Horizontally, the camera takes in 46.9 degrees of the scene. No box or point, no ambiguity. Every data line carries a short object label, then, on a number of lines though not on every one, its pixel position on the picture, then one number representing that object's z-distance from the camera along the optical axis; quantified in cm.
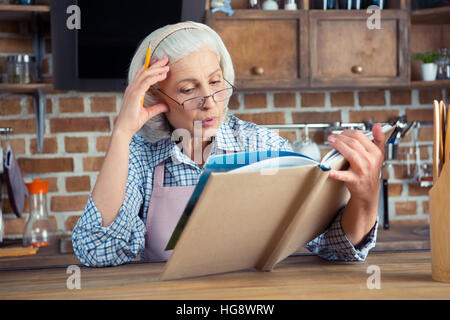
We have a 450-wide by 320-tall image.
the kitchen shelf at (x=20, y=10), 212
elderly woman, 101
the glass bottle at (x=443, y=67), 241
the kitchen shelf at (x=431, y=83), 236
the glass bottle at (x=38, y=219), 221
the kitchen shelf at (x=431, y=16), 230
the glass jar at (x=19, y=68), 222
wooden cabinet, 223
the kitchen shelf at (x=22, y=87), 216
